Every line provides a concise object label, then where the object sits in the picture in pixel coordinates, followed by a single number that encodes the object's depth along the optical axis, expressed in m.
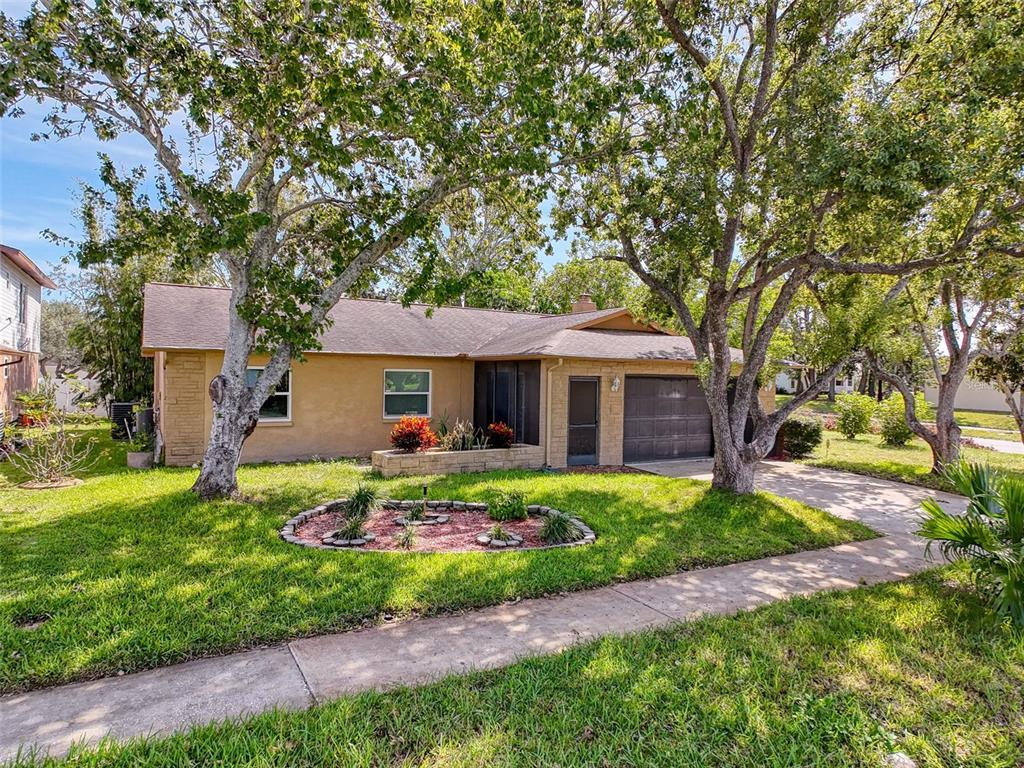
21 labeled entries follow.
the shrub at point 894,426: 18.47
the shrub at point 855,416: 20.92
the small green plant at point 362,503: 7.58
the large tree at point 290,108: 7.05
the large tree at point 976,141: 6.52
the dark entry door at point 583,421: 12.73
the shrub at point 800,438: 15.48
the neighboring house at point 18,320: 15.41
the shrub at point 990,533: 4.64
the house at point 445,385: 11.79
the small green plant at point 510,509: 7.94
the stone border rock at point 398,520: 6.64
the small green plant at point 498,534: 6.95
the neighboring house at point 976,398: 36.16
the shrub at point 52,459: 9.68
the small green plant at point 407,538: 6.68
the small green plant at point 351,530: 6.81
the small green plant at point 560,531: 6.93
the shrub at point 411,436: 11.45
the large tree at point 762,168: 6.92
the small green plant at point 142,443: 12.58
